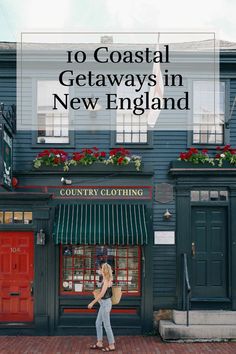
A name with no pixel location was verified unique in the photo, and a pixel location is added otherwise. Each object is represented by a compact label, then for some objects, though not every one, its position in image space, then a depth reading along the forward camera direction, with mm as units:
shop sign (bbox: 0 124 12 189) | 9328
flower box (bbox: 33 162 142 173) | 10766
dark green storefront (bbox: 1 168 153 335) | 10617
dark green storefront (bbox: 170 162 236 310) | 10758
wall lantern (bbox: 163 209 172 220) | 10797
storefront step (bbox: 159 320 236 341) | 10000
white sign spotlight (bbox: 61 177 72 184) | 10726
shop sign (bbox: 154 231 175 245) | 10844
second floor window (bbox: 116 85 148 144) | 11172
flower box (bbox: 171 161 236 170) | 10773
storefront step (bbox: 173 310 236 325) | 10336
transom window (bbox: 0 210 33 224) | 10797
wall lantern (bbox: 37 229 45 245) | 10578
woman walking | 9234
